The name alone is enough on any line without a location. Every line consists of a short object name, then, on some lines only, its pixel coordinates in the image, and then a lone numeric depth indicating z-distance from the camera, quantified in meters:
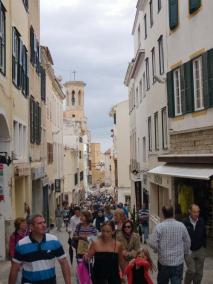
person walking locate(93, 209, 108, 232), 13.77
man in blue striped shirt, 6.63
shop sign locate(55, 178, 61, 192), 39.66
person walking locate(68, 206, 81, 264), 12.38
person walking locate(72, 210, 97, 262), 10.91
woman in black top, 7.91
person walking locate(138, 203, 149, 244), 20.41
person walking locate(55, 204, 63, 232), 30.97
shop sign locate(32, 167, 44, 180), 24.78
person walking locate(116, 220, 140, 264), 9.52
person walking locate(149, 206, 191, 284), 8.39
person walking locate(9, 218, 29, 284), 10.73
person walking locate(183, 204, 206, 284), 9.52
